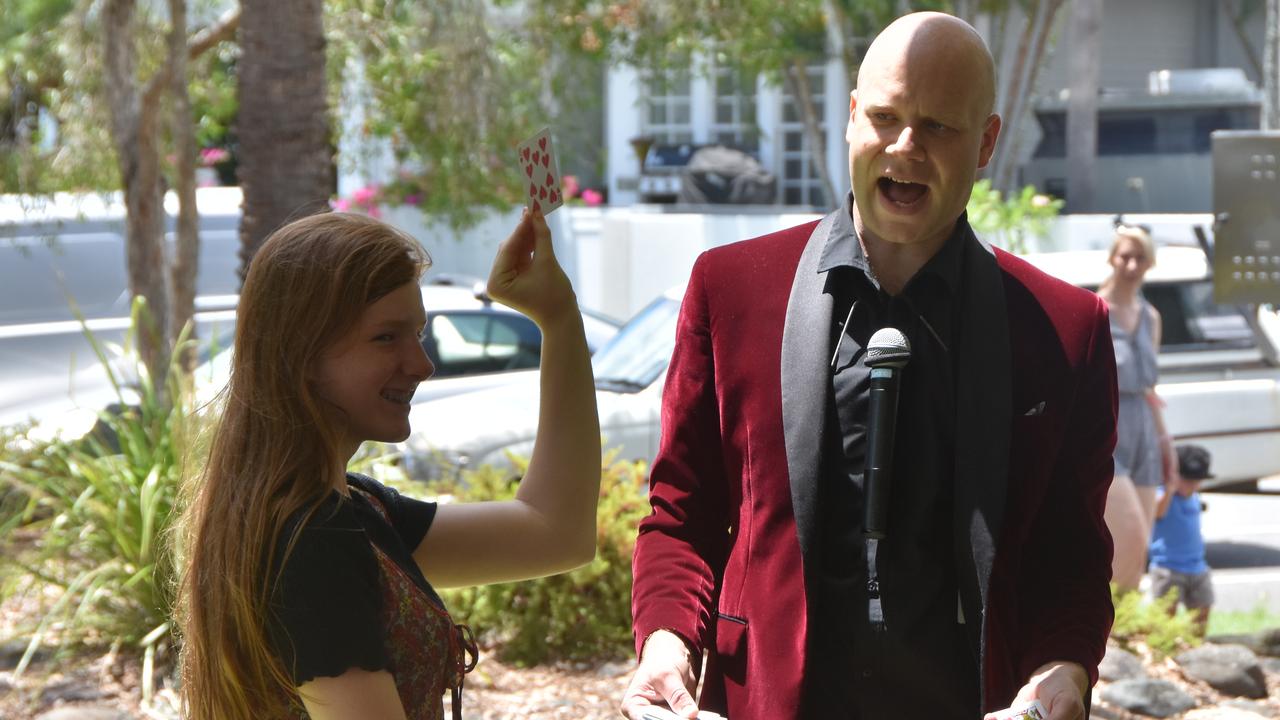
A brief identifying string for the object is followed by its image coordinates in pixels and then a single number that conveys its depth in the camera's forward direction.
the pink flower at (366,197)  17.73
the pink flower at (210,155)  18.88
